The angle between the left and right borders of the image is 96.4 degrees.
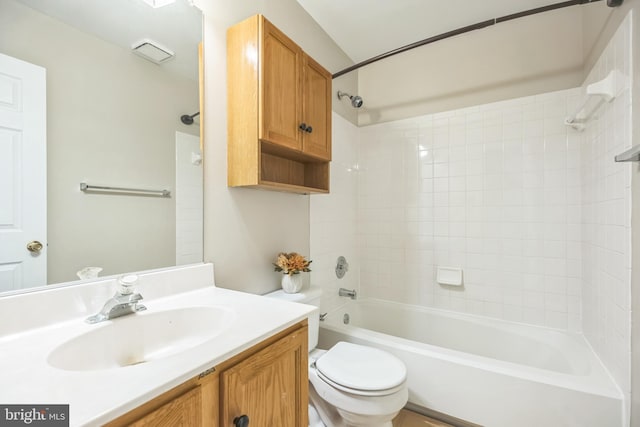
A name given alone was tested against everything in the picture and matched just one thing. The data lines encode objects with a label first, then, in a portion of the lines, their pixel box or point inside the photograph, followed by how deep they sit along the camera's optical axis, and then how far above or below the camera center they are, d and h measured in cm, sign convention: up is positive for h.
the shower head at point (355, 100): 230 +92
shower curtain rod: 142 +106
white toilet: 119 -74
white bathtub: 122 -82
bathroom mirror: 81 +28
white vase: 157 -38
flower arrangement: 156 -28
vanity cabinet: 55 -42
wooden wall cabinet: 129 +55
